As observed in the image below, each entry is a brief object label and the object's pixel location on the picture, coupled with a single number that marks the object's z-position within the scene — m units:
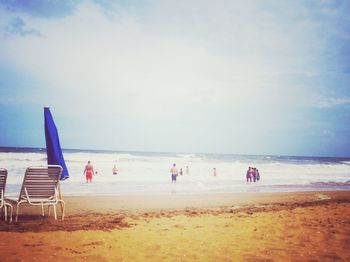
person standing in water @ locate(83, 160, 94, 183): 20.61
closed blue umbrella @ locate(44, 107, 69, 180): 6.88
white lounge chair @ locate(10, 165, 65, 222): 6.67
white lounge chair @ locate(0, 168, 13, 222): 6.24
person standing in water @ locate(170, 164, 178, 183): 22.52
